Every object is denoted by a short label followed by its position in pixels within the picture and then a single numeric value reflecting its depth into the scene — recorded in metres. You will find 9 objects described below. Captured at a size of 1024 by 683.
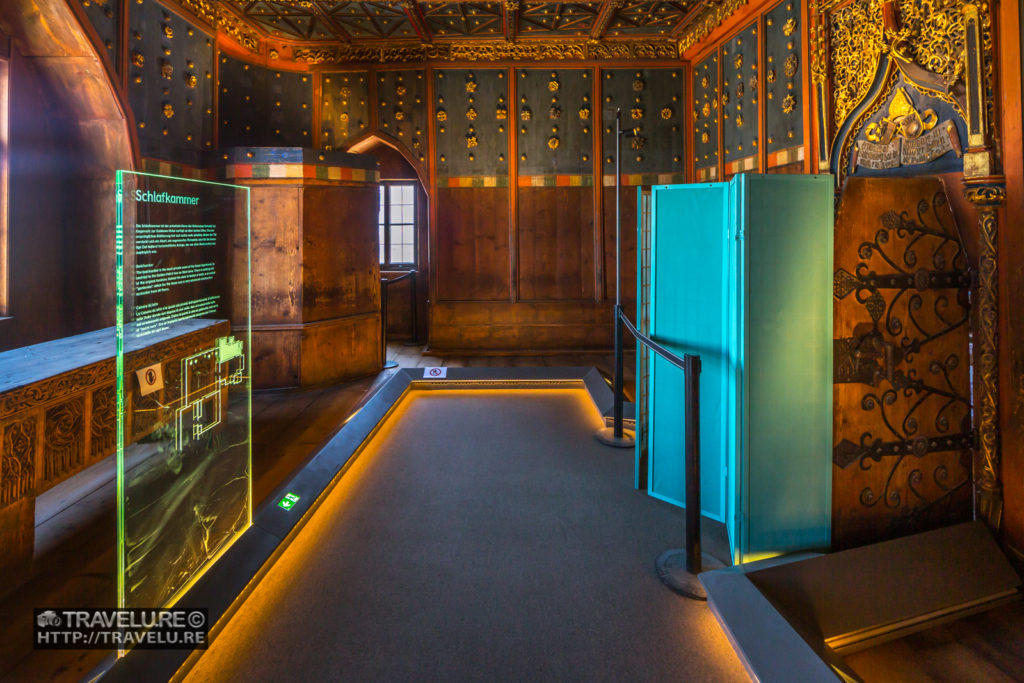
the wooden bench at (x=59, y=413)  1.72
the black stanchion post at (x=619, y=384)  3.80
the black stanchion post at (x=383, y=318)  6.61
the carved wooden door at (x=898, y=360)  2.36
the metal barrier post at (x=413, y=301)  8.88
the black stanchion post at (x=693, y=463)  2.15
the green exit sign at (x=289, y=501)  2.71
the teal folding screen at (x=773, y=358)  2.19
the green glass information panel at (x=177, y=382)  1.56
